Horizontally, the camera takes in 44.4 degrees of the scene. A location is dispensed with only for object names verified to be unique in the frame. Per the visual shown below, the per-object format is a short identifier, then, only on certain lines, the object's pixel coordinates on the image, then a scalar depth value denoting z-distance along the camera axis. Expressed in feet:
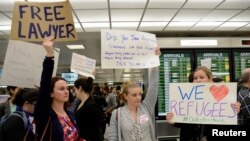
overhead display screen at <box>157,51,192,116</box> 18.44
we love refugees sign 8.09
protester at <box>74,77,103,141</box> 11.68
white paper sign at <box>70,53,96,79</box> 13.60
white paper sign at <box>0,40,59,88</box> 8.55
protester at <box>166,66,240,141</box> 8.25
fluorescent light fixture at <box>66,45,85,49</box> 33.17
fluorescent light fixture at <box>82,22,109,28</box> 24.48
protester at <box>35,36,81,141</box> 7.02
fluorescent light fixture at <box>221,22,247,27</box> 25.44
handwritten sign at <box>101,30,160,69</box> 9.59
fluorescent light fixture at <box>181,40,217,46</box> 18.80
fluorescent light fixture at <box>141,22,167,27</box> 24.72
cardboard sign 8.89
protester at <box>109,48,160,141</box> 8.36
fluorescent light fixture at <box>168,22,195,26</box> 25.06
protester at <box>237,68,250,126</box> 10.89
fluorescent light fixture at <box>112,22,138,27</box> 24.40
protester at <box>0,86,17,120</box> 14.07
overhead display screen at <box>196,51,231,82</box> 19.26
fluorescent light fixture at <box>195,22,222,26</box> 25.18
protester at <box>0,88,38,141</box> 7.81
